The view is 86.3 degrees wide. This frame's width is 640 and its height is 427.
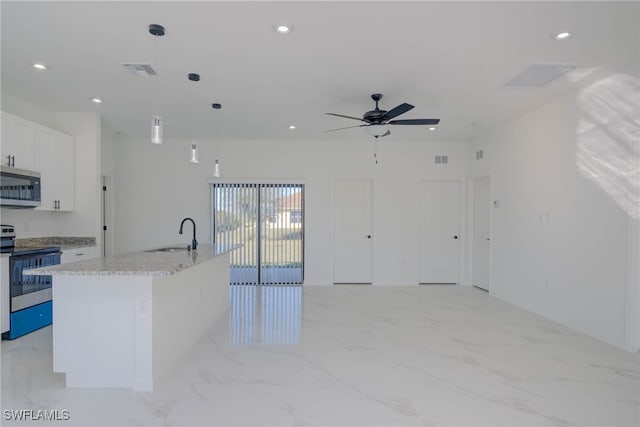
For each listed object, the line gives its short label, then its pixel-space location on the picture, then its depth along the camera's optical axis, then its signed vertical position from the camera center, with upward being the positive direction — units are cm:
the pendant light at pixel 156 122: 269 +71
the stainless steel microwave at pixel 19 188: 385 +28
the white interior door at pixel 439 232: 685 -38
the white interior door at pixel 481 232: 624 -35
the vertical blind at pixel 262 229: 669 -33
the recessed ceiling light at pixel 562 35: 279 +147
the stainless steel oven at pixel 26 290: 363 -89
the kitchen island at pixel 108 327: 261 -90
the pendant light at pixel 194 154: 373 +64
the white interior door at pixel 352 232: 684 -39
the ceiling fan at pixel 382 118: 384 +111
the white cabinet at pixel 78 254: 445 -59
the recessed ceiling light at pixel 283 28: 269 +147
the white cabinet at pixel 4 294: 355 -87
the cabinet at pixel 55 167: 450 +60
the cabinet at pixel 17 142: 394 +83
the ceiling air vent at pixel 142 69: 291 +125
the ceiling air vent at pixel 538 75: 343 +147
